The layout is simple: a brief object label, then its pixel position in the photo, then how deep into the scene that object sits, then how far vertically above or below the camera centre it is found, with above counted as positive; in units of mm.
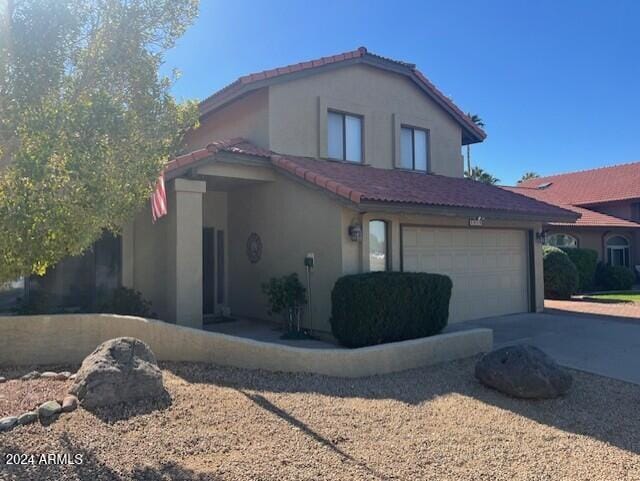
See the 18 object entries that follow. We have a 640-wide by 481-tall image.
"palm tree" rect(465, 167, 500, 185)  55594 +9006
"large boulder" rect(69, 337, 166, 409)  5734 -1459
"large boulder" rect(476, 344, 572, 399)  6953 -1749
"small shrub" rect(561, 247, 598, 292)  23391 -498
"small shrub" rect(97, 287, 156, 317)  10516 -1040
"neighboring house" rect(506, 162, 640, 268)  27000 +2876
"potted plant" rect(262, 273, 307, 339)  11234 -979
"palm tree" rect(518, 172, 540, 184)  68838 +11187
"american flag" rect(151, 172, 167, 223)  9573 +1090
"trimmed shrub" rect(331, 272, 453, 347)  9539 -1064
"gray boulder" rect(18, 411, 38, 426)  5258 -1736
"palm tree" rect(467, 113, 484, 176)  52656 +14464
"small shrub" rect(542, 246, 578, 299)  19953 -912
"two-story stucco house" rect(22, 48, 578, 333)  10805 +1197
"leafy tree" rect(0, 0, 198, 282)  4918 +1536
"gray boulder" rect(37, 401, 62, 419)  5383 -1691
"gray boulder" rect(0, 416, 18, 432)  5109 -1744
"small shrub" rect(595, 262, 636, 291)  24297 -1227
